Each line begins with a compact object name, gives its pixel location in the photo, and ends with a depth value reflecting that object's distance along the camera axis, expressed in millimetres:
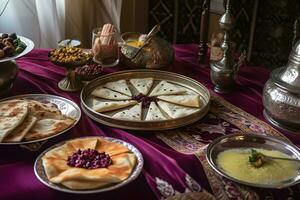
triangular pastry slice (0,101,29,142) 913
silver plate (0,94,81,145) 1046
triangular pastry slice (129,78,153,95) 1199
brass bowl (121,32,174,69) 1310
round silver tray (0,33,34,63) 1079
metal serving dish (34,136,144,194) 780
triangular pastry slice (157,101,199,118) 1059
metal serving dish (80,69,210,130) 1007
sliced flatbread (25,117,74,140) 918
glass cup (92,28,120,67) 1344
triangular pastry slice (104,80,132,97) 1192
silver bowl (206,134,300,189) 932
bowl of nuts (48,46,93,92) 1188
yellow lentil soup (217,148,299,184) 846
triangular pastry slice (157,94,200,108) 1109
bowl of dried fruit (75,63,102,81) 1231
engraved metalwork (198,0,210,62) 1381
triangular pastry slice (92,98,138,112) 1086
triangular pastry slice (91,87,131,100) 1155
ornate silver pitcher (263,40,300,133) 989
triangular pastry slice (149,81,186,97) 1183
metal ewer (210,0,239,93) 1188
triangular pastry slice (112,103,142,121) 1040
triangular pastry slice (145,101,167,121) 1044
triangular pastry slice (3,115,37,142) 902
